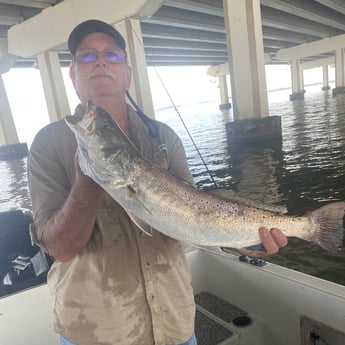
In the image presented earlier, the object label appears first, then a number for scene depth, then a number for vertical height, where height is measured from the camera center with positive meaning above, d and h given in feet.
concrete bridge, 57.98 +14.46
